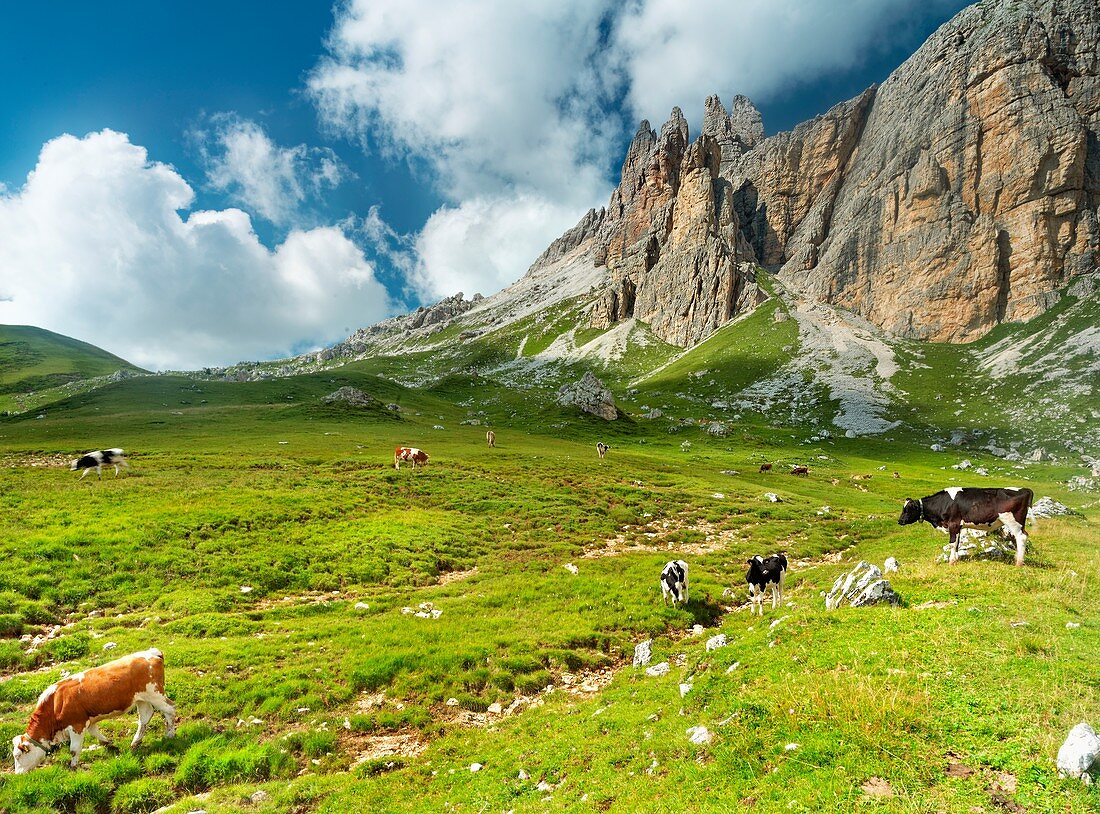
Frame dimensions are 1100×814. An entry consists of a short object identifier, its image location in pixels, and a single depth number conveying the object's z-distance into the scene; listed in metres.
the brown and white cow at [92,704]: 10.93
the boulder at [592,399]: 100.94
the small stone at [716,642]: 14.68
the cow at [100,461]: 36.31
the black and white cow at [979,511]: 17.33
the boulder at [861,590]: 14.01
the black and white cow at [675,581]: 20.86
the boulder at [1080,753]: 6.01
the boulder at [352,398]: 91.88
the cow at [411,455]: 46.06
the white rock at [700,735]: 9.13
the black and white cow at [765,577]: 19.05
